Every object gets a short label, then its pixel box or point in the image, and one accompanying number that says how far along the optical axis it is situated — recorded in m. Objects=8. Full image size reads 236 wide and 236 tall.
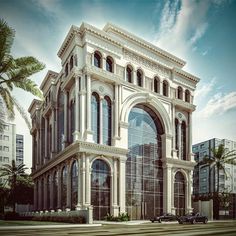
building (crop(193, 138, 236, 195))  93.94
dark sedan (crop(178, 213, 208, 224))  32.22
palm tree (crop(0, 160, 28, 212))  59.75
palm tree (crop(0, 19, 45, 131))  19.29
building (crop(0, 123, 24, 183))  87.50
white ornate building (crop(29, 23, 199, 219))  34.97
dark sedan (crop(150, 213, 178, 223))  34.94
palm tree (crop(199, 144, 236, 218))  50.69
